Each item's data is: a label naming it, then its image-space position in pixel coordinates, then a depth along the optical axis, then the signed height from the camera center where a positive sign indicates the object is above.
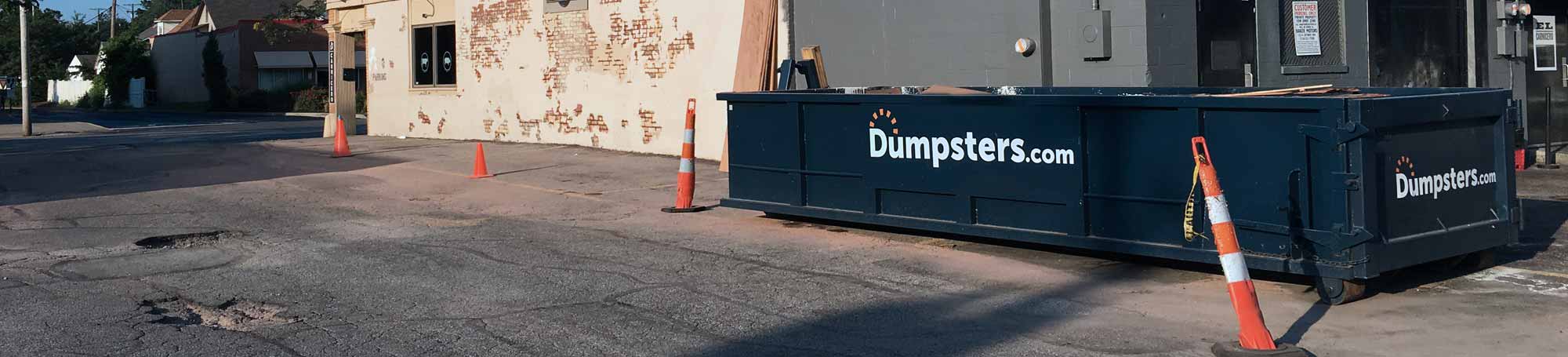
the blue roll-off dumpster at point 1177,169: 7.25 -0.13
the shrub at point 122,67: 69.25 +5.42
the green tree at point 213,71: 60.84 +4.47
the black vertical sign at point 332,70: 27.98 +2.03
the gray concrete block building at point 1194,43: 13.11 +1.11
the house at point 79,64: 80.88 +6.64
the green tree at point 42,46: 84.66 +8.21
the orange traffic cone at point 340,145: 20.69 +0.34
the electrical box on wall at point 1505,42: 15.99 +1.15
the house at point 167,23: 96.94 +10.70
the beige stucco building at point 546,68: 18.97 +1.54
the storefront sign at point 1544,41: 16.70 +1.20
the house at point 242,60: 61.66 +5.14
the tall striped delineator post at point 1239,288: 5.94 -0.62
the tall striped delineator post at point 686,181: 12.10 -0.19
